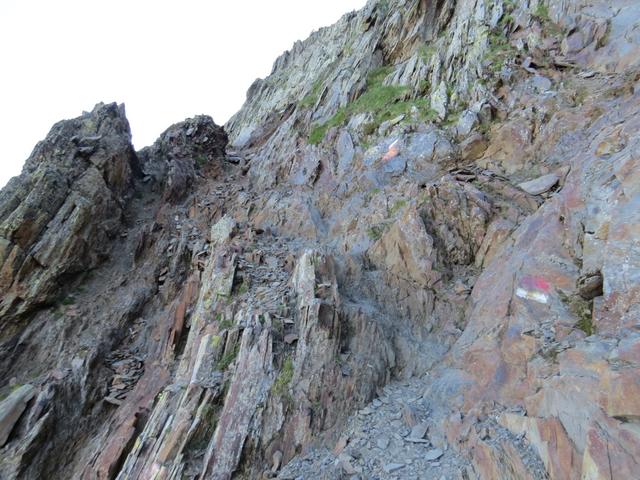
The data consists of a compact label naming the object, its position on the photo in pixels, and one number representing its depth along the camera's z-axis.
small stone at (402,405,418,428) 8.67
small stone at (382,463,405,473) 7.74
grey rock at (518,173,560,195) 11.81
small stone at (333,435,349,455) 8.48
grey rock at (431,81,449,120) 17.28
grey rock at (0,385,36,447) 11.27
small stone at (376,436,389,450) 8.27
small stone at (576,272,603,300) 7.20
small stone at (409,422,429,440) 8.35
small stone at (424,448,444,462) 7.66
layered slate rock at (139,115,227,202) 22.61
